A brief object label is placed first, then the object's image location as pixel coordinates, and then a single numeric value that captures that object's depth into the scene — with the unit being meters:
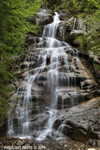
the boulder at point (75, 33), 13.95
